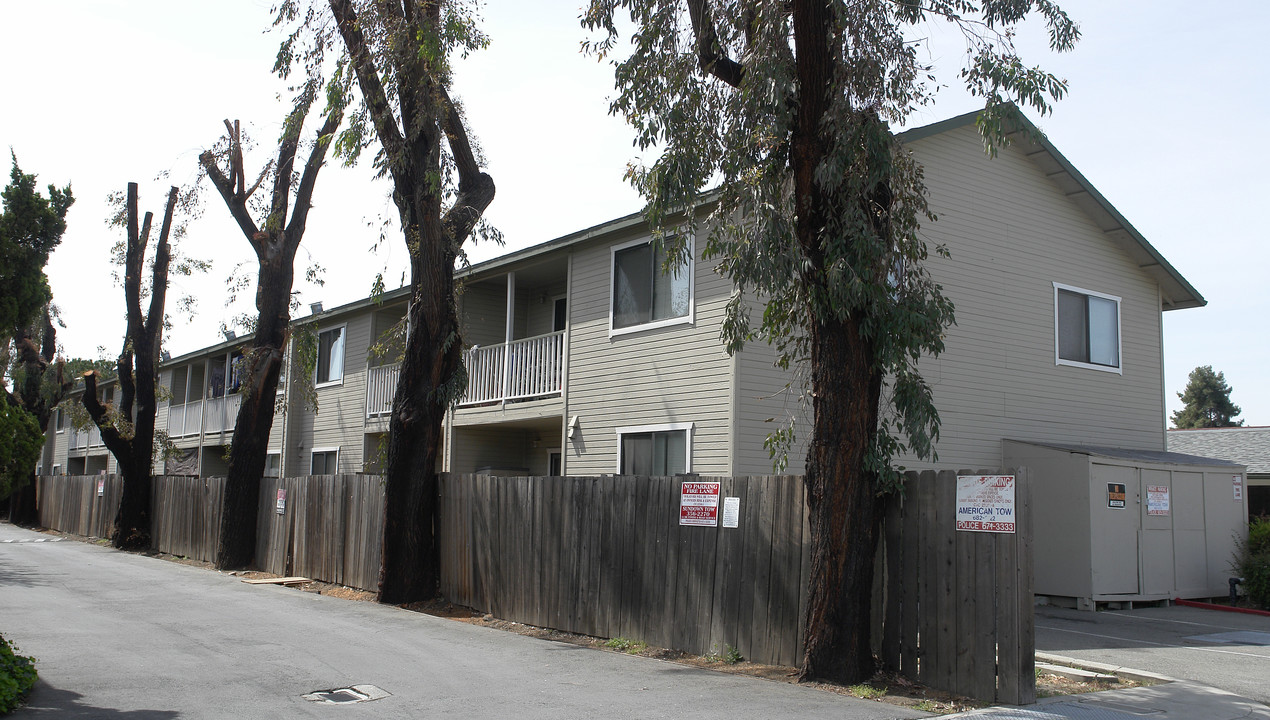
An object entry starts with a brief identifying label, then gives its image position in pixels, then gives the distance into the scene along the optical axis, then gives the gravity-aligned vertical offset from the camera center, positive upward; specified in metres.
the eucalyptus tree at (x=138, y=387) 25.80 +2.04
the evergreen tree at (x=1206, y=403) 60.22 +5.26
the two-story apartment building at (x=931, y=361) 15.06 +2.35
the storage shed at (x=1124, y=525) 15.78 -0.59
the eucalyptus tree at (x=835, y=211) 8.74 +2.48
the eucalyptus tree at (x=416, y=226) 14.27 +3.58
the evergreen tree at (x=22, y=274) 8.62 +1.63
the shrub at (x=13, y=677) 7.16 -1.61
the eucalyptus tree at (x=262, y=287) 20.61 +3.77
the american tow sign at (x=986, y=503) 8.02 -0.15
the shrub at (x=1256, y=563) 16.31 -1.17
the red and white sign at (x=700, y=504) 10.46 -0.27
